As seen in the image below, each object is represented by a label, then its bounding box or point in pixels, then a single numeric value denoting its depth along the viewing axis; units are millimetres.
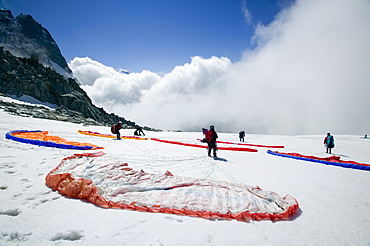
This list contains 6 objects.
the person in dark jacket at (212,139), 8594
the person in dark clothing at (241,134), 20922
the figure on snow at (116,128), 14848
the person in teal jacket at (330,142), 12175
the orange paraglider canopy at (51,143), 8086
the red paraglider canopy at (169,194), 2971
